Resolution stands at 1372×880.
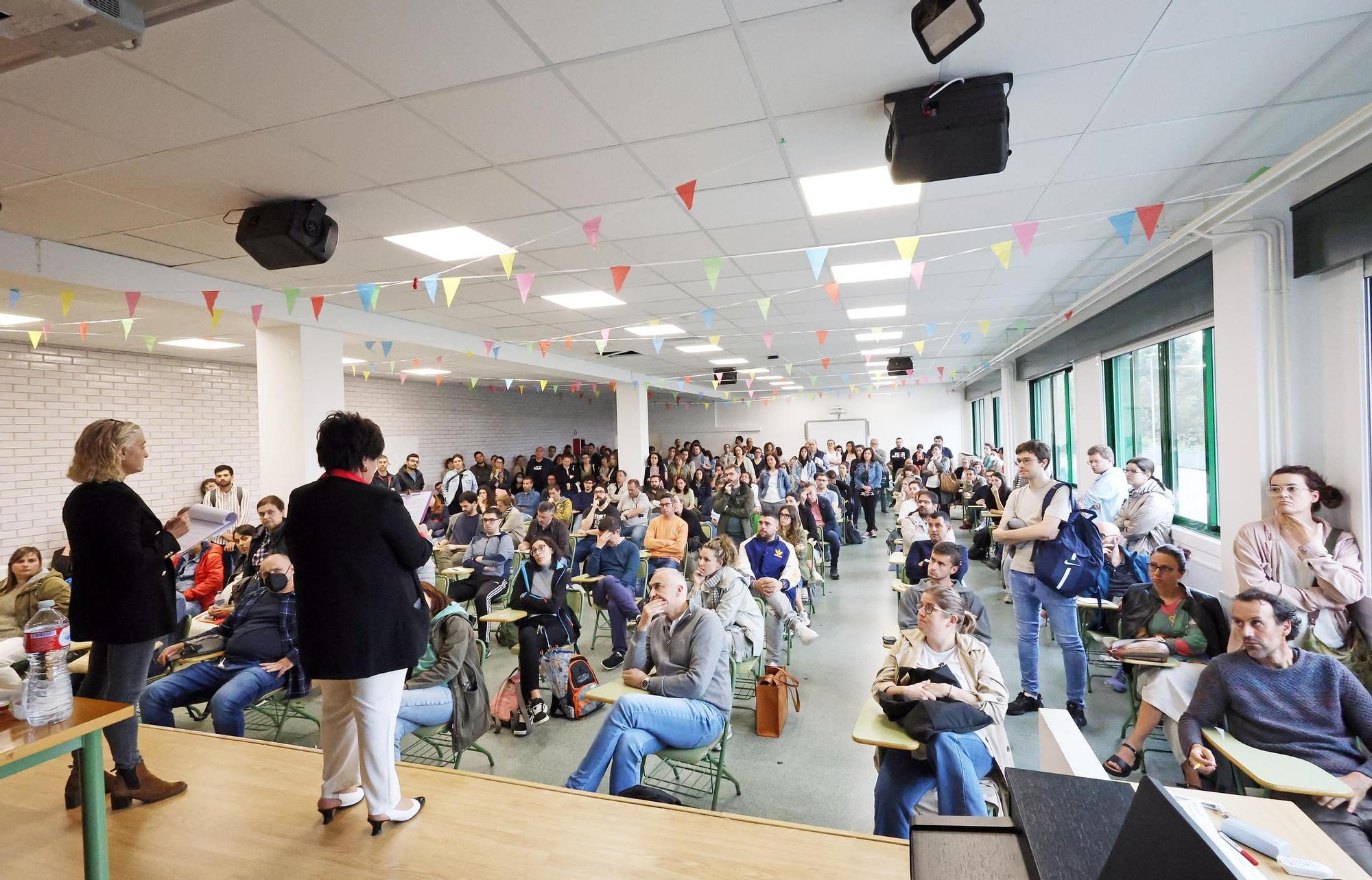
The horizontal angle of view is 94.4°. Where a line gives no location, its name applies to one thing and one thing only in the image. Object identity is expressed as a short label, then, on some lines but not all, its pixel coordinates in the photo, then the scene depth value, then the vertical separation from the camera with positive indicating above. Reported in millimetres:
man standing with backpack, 3668 -900
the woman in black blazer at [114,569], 2107 -365
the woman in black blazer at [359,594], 1905 -431
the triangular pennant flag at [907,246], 3807 +1163
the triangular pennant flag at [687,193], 3094 +1260
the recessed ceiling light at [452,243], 4070 +1379
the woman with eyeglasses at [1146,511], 4910 -650
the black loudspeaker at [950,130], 2393 +1164
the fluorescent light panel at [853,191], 3384 +1380
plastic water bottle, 1674 -576
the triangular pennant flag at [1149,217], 3570 +1202
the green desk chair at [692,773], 2633 -1628
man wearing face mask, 3143 -1095
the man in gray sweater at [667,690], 2520 -1082
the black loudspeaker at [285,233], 3332 +1181
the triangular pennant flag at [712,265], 4266 +1194
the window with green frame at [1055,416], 9492 +240
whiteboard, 19344 +203
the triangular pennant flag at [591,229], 3600 +1246
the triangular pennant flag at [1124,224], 3699 +1214
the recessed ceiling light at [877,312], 7059 +1409
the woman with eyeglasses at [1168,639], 2811 -1104
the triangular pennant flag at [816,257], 3877 +1124
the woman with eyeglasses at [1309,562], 3027 -701
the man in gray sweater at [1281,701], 2229 -1017
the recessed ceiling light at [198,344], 7285 +1337
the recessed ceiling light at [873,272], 5223 +1403
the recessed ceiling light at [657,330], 7636 +1396
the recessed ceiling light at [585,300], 5914 +1396
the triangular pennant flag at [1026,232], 3600 +1151
